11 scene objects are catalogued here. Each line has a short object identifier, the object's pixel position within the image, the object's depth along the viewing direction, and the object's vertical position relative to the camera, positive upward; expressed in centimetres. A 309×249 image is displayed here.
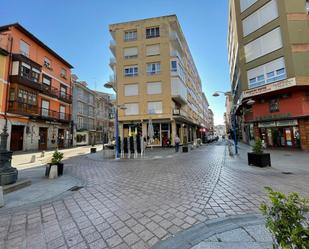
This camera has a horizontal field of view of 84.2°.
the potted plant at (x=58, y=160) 784 -94
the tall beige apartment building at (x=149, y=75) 2452 +919
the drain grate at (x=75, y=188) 565 -163
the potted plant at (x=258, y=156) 871 -115
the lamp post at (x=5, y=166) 563 -85
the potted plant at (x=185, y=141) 3008 -81
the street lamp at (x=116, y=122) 1351 +126
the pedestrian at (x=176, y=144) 1783 -77
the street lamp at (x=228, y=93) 1388 +358
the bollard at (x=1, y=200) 421 -144
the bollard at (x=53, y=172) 730 -137
